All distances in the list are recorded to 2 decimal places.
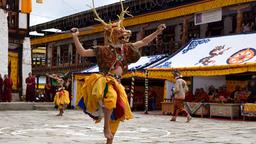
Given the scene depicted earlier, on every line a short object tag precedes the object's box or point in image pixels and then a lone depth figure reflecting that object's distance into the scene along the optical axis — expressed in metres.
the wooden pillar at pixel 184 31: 21.52
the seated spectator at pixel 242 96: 14.48
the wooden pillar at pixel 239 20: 18.76
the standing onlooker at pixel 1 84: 20.14
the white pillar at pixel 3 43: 21.52
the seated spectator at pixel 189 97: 16.25
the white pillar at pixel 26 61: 23.41
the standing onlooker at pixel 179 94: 12.54
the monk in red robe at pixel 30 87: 21.77
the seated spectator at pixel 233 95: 14.72
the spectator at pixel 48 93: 24.28
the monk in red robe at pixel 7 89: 20.02
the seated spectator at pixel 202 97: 15.52
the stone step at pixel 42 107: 18.95
